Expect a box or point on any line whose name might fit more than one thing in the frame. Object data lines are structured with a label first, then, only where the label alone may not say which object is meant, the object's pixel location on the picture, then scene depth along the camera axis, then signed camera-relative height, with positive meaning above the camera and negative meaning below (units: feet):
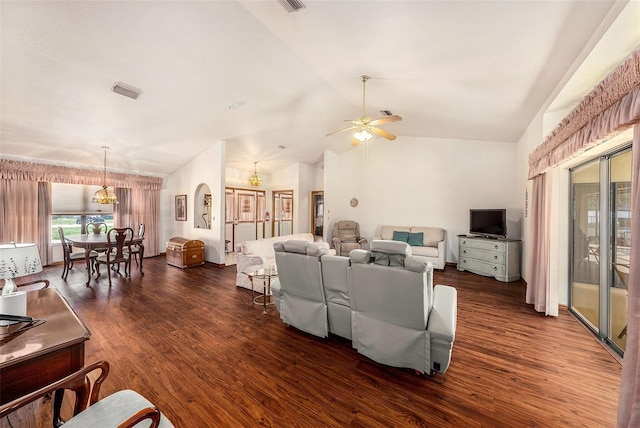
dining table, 15.25 -1.88
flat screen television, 16.79 -0.63
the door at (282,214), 30.58 -0.18
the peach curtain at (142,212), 22.07 -0.02
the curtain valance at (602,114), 5.07 +2.57
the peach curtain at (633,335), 4.58 -2.23
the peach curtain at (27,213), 16.75 -0.11
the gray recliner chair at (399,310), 6.46 -2.72
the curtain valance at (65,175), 16.67 +2.74
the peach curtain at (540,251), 10.79 -1.68
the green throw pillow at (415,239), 20.04 -2.07
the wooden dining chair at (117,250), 15.71 -2.44
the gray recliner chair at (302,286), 8.37 -2.57
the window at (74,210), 19.74 +0.15
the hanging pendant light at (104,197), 17.60 +1.06
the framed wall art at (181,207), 22.85 +0.42
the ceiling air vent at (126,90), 10.77 +5.38
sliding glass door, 8.11 -1.06
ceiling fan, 11.19 +4.10
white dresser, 15.83 -2.87
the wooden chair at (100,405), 3.34 -2.99
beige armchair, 21.44 -2.21
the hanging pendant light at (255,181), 25.21 +3.15
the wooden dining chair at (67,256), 16.34 -2.93
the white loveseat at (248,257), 14.23 -2.54
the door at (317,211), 28.66 +0.19
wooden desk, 3.80 -2.24
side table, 11.27 -2.80
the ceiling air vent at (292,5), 7.19 +6.02
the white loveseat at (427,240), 18.90 -2.13
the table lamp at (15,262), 4.63 -0.97
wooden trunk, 19.13 -3.14
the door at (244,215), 26.58 -0.30
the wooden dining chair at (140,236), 18.44 -1.77
